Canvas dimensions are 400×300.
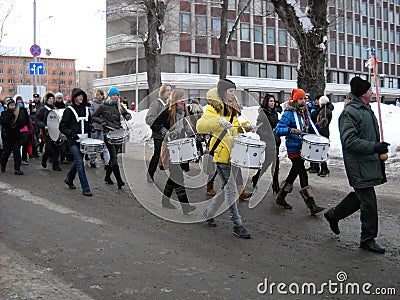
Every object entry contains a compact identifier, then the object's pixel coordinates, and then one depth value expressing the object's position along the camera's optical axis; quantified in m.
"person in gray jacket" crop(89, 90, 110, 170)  12.11
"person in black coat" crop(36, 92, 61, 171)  14.27
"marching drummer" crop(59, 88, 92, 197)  10.14
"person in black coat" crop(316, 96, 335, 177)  12.98
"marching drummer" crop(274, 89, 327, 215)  8.30
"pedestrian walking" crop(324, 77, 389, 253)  6.37
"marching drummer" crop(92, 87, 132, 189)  11.10
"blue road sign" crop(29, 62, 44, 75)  30.22
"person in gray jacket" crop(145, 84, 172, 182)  9.62
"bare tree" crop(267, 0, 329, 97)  17.86
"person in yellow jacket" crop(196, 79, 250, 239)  7.14
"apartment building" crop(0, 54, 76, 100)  123.82
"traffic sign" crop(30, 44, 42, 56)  30.95
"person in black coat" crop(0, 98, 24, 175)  13.17
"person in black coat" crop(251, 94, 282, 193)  8.99
